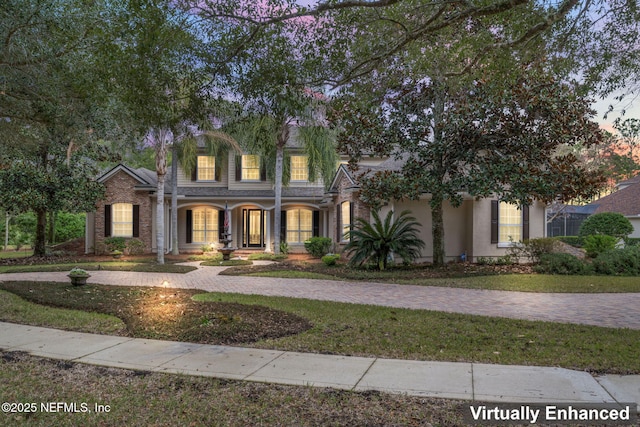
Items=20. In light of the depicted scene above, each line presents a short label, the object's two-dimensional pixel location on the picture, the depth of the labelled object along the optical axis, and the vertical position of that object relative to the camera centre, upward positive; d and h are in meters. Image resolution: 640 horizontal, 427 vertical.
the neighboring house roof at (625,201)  29.13 +1.18
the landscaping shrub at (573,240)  25.68 -1.24
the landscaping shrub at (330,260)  16.94 -1.52
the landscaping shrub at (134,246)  21.25 -1.28
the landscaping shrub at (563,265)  14.68 -1.50
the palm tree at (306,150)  20.00 +3.15
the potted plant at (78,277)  11.04 -1.41
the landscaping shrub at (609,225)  23.50 -0.32
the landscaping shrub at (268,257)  20.09 -1.71
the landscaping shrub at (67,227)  27.78 -0.54
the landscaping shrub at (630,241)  22.50 -1.13
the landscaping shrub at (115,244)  21.12 -1.18
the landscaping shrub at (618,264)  14.52 -1.44
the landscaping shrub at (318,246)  20.88 -1.25
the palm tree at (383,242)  15.44 -0.79
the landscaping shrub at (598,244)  17.05 -0.94
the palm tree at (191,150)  20.98 +3.32
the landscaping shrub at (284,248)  22.69 -1.46
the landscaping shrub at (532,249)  16.31 -1.09
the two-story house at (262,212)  17.98 +0.29
